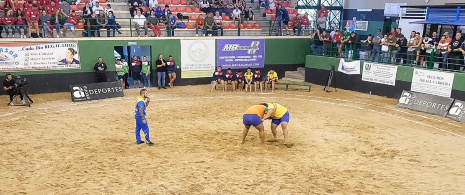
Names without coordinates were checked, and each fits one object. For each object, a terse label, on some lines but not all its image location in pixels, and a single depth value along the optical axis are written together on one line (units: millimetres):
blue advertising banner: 23031
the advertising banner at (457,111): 15227
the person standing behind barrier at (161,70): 21250
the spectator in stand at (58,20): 19438
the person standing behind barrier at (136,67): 20969
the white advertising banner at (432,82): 17016
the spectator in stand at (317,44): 23703
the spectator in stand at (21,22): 18656
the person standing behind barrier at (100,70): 19750
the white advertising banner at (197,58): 22250
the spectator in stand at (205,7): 25766
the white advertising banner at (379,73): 19406
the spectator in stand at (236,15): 24691
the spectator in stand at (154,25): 21641
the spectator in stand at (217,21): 23188
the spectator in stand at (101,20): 20328
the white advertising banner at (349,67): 21062
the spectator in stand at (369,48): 20281
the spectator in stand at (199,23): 22906
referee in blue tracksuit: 11023
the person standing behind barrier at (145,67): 21281
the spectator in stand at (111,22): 20556
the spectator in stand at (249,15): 25895
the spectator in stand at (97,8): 21488
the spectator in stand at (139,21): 21366
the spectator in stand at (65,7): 21125
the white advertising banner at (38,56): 18438
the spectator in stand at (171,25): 22062
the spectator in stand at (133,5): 23094
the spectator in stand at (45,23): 19156
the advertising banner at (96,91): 17938
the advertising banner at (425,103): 16078
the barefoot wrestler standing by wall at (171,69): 21562
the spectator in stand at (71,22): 19797
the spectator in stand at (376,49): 20078
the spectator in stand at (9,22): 18391
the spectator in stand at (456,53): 16547
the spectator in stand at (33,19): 18766
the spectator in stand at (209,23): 22764
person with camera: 16766
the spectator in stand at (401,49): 18891
